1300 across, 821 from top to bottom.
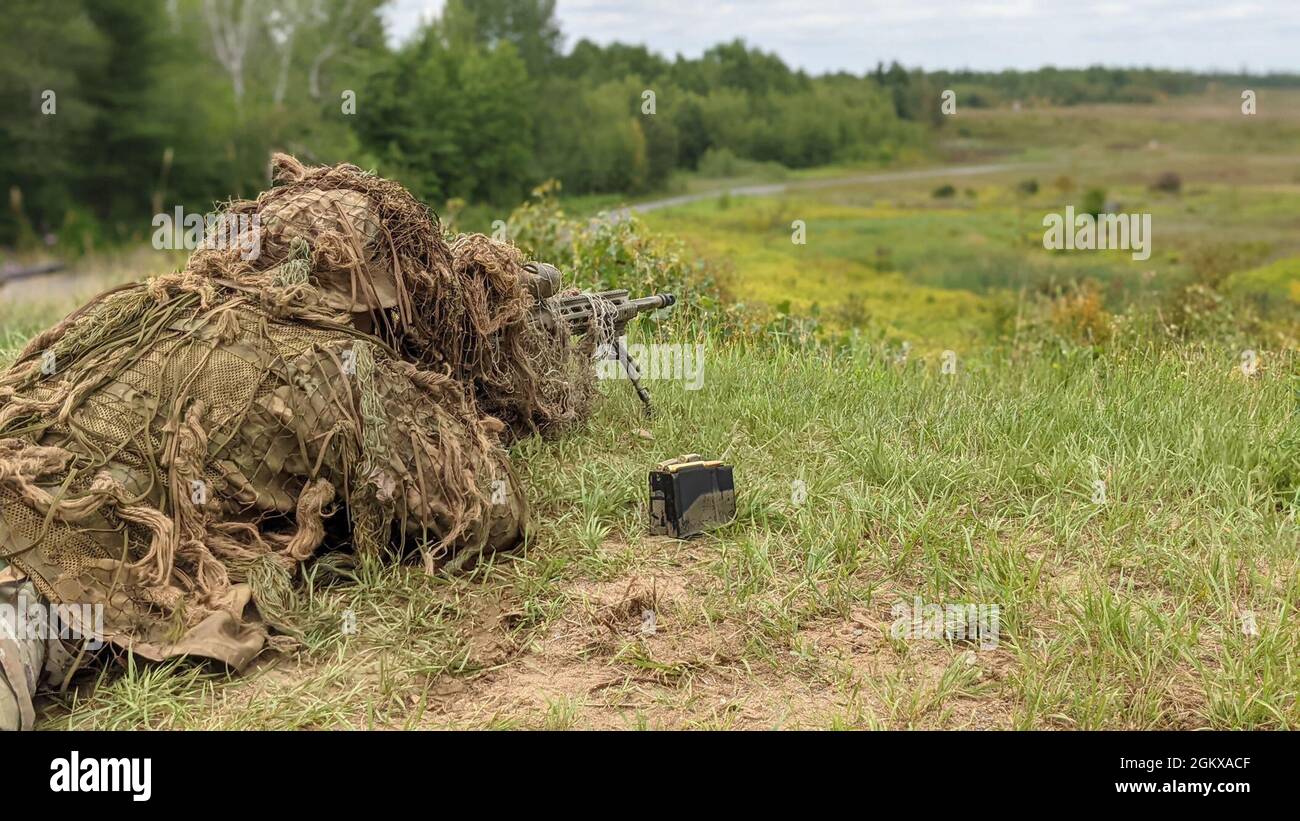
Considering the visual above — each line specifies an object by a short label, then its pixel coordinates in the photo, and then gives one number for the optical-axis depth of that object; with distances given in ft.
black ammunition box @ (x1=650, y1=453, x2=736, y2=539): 15.78
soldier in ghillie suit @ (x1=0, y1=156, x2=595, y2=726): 12.21
